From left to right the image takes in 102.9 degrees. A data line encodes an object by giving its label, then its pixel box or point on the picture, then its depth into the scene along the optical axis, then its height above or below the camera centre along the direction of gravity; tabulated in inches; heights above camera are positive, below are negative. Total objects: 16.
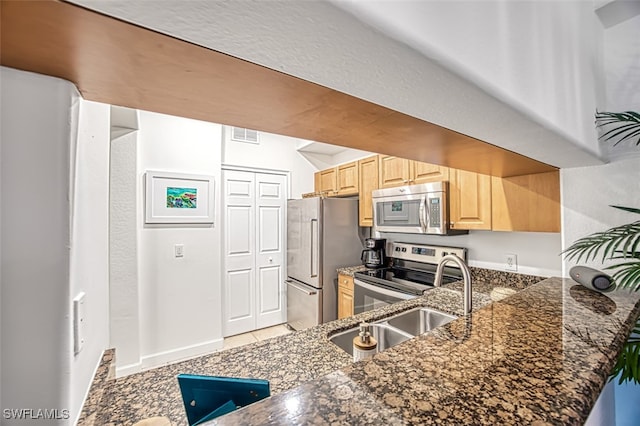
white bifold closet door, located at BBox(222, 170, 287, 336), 132.0 -18.6
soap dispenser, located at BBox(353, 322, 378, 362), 36.0 -18.5
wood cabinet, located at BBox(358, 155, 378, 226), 114.8 +13.7
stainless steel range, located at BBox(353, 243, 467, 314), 87.2 -23.9
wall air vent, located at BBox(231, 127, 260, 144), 132.5 +42.4
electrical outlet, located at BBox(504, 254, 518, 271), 81.7 -15.4
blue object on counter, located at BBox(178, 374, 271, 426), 23.4 -16.4
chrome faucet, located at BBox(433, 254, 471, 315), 43.5 -11.6
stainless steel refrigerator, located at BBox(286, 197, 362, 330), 117.0 -17.7
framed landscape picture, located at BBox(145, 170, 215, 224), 105.9 +8.2
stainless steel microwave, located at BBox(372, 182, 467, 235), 87.3 +2.1
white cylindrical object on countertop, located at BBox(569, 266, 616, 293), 44.0 -11.8
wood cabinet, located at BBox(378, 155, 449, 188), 91.6 +16.4
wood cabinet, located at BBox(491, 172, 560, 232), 65.8 +3.2
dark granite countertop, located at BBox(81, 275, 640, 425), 17.0 -13.5
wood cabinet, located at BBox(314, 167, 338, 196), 138.7 +19.6
